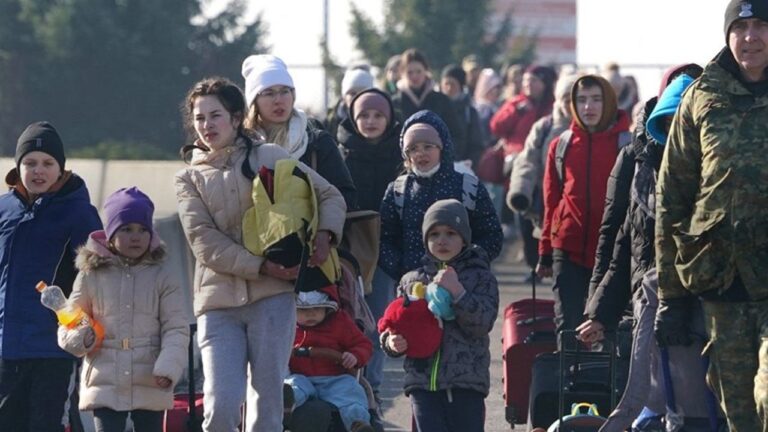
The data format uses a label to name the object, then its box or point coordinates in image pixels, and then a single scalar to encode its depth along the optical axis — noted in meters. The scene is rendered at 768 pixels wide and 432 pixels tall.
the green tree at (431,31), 85.09
